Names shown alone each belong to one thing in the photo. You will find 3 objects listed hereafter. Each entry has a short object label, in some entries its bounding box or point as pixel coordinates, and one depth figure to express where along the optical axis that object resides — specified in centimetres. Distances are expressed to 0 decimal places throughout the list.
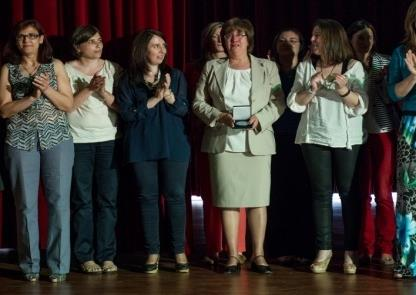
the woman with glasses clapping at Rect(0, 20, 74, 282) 759
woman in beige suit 789
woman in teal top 742
